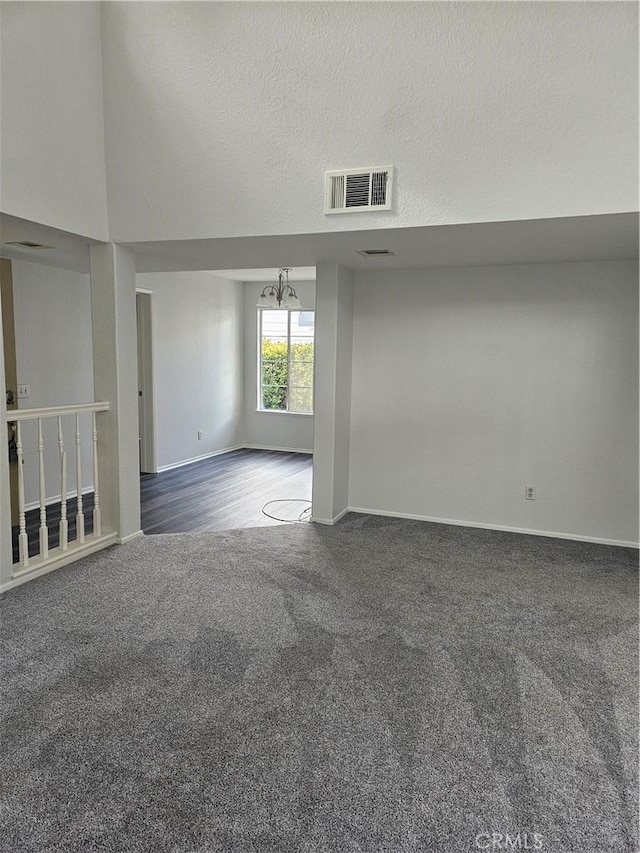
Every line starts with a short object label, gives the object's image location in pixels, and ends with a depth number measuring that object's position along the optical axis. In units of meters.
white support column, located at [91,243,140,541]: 3.85
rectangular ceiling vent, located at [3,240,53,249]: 3.88
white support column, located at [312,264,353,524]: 4.35
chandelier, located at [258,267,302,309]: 5.96
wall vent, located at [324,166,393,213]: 3.08
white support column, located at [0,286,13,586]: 3.12
